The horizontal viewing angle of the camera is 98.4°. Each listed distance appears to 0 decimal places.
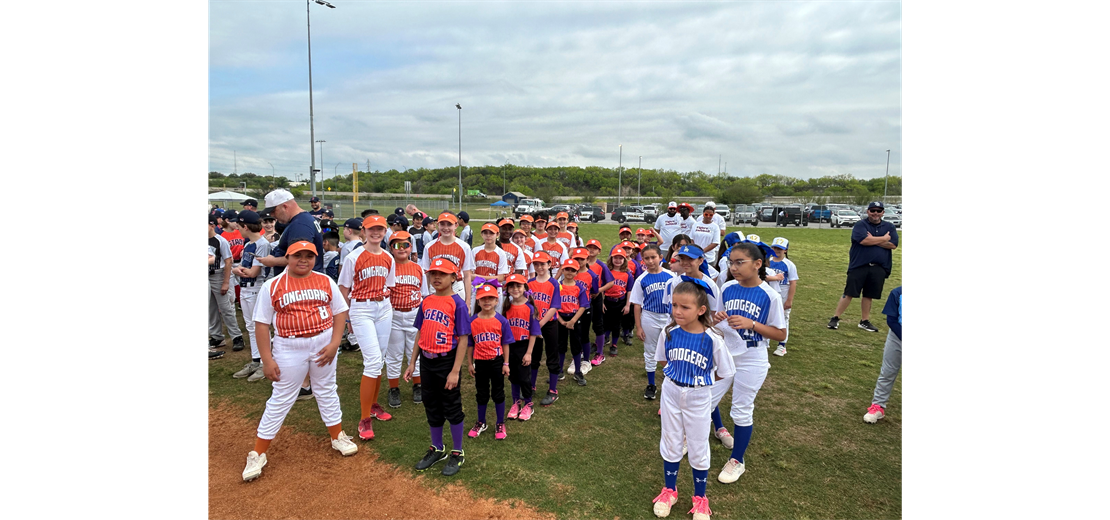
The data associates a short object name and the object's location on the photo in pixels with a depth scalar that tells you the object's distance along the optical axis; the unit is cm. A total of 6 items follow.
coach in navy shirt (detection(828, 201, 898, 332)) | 847
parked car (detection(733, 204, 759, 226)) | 4130
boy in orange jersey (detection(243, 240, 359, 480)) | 436
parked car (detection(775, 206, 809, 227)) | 4128
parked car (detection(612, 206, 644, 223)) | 4697
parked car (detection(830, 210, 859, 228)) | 4028
